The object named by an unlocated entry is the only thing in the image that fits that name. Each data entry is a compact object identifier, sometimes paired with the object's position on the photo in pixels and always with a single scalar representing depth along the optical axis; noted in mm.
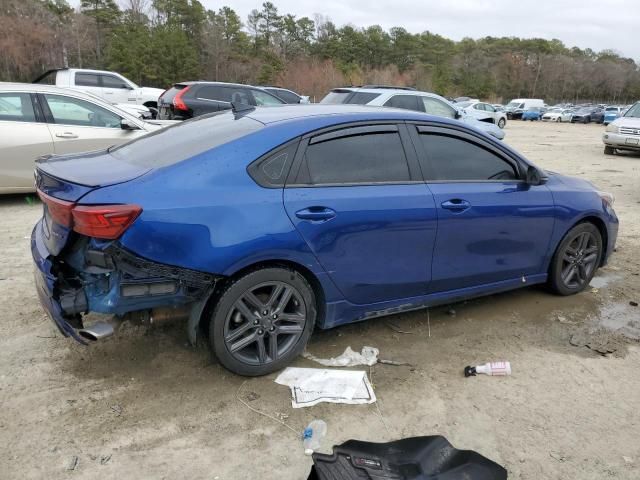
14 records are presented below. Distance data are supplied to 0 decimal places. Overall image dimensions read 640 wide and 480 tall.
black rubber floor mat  2082
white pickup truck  15191
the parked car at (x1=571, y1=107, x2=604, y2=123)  44719
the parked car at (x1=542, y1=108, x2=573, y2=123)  46031
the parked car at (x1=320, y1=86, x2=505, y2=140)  10711
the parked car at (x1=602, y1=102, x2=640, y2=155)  14805
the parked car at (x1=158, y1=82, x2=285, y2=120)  12000
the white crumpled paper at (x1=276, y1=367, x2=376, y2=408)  3014
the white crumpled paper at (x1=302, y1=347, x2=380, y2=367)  3402
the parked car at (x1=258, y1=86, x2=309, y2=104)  15555
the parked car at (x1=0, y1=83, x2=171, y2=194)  6898
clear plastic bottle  2626
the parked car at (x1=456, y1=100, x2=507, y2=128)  23203
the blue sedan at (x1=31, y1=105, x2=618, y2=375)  2758
